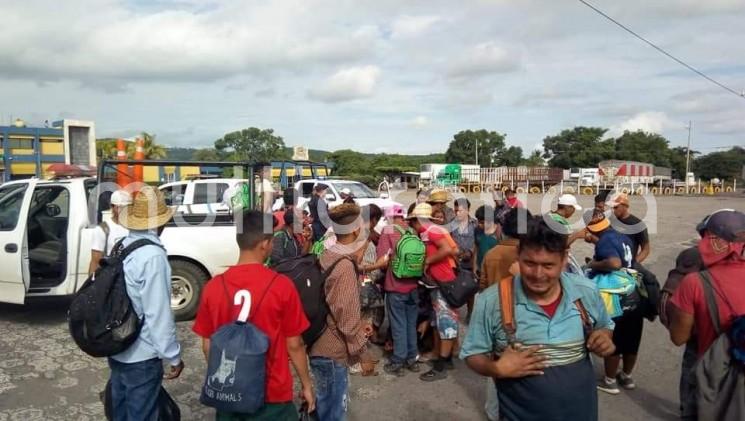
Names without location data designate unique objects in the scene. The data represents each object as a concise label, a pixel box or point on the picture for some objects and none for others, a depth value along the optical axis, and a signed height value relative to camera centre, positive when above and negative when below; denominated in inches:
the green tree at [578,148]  3080.7 +159.6
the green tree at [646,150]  3019.2 +143.3
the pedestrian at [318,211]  296.4 -26.3
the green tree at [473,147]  3464.6 +167.0
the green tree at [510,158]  3572.8 +98.6
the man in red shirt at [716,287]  93.5 -21.2
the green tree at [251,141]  3449.8 +197.1
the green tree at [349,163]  2452.8 +34.6
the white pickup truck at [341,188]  561.3 -25.6
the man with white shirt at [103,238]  189.3 -29.1
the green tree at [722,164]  2997.0 +64.8
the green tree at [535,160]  3452.3 +83.5
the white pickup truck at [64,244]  220.2 -36.5
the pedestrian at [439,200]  224.5 -13.1
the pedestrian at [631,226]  198.5 -20.9
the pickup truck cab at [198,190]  442.3 -20.9
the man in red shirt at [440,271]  180.9 -36.4
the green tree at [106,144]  1672.2 +79.9
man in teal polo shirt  78.2 -26.4
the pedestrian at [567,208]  206.3 -14.6
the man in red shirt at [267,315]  89.9 -26.4
